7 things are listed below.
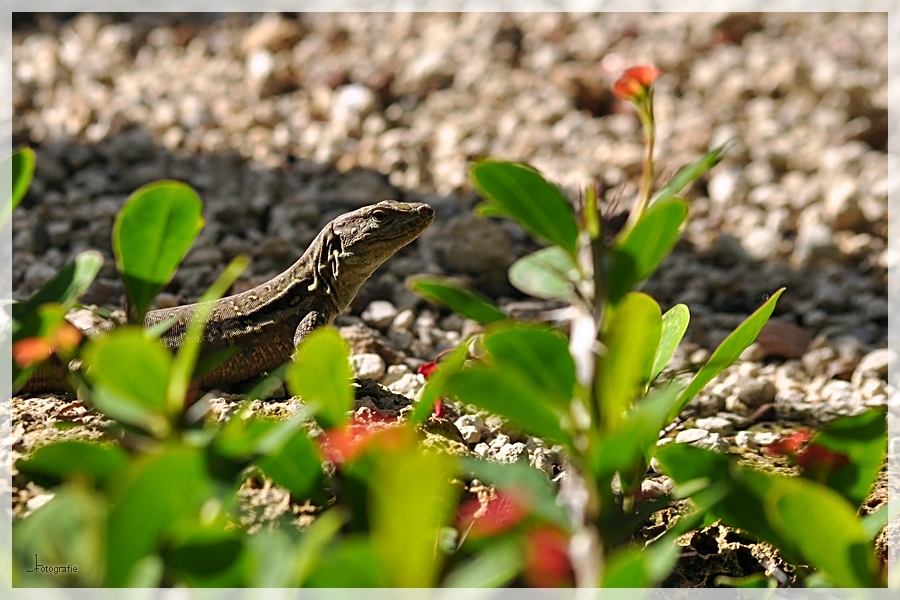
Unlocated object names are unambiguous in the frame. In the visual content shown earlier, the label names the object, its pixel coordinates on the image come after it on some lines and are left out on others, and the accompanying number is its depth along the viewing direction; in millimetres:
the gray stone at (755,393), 7051
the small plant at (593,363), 2854
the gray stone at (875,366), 7625
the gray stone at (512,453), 5203
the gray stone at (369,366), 6934
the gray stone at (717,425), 6488
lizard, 7141
